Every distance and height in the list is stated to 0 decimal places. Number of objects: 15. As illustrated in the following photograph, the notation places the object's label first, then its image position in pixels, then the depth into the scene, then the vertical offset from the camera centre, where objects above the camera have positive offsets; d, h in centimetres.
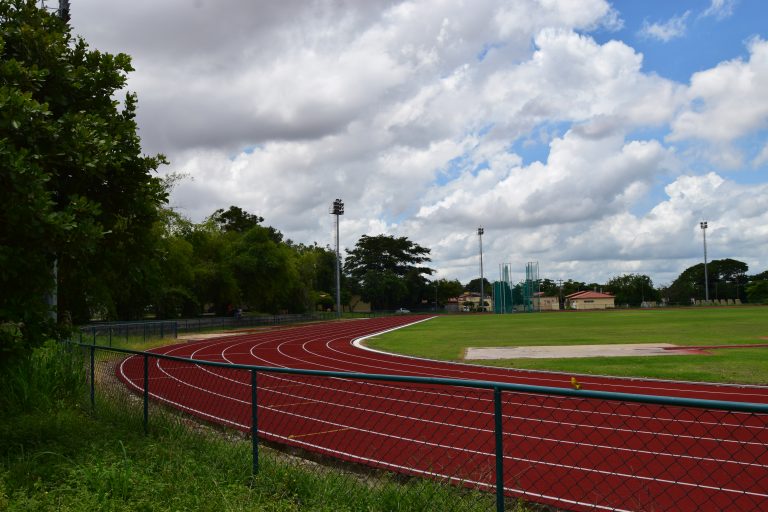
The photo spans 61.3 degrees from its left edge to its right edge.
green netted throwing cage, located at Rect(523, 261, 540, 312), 8931 +57
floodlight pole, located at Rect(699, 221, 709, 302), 10769 +1048
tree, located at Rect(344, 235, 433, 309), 10806 +571
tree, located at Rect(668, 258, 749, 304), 13625 +188
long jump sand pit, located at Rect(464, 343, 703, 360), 2014 -197
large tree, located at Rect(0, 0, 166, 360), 610 +142
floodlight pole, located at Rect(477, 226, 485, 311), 10754 +1032
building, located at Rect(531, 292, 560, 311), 11112 -184
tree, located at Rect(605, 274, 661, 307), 12725 +14
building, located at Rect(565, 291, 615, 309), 11486 -172
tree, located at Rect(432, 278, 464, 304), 12781 +102
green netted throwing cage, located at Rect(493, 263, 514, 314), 8812 -11
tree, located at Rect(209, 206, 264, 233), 7694 +961
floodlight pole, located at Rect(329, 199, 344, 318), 7682 +1068
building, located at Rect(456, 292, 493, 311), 13406 -154
